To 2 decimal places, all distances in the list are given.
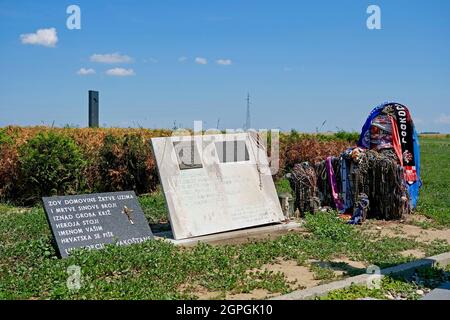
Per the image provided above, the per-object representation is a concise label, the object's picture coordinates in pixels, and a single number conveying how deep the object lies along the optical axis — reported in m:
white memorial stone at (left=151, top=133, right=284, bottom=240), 7.93
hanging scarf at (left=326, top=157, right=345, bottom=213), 10.24
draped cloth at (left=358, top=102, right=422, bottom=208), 10.33
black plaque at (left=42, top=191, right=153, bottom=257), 6.88
